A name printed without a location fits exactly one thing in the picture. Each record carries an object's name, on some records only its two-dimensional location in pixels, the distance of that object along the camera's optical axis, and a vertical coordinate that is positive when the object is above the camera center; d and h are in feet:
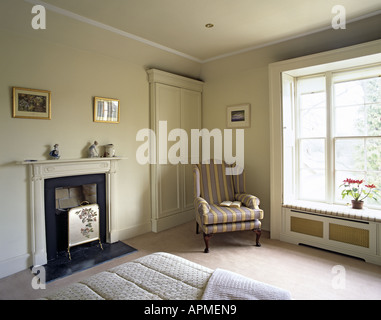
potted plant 10.05 -1.58
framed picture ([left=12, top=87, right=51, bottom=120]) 8.43 +1.95
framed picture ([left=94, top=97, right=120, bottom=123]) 10.51 +2.09
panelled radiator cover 9.06 -3.17
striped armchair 10.17 -2.10
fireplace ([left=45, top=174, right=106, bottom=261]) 9.35 -1.76
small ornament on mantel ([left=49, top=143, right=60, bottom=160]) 9.14 +0.20
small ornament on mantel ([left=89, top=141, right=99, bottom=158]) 10.21 +0.29
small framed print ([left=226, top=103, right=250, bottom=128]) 13.16 +2.17
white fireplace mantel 8.83 -0.89
